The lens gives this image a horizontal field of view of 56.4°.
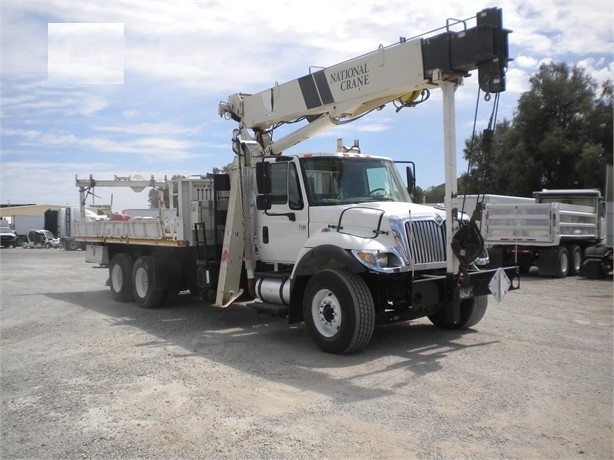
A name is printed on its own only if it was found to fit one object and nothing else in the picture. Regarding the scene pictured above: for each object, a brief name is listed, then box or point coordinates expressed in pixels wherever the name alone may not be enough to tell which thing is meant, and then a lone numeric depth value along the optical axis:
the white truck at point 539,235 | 16.72
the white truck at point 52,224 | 39.44
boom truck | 7.02
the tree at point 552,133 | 34.12
